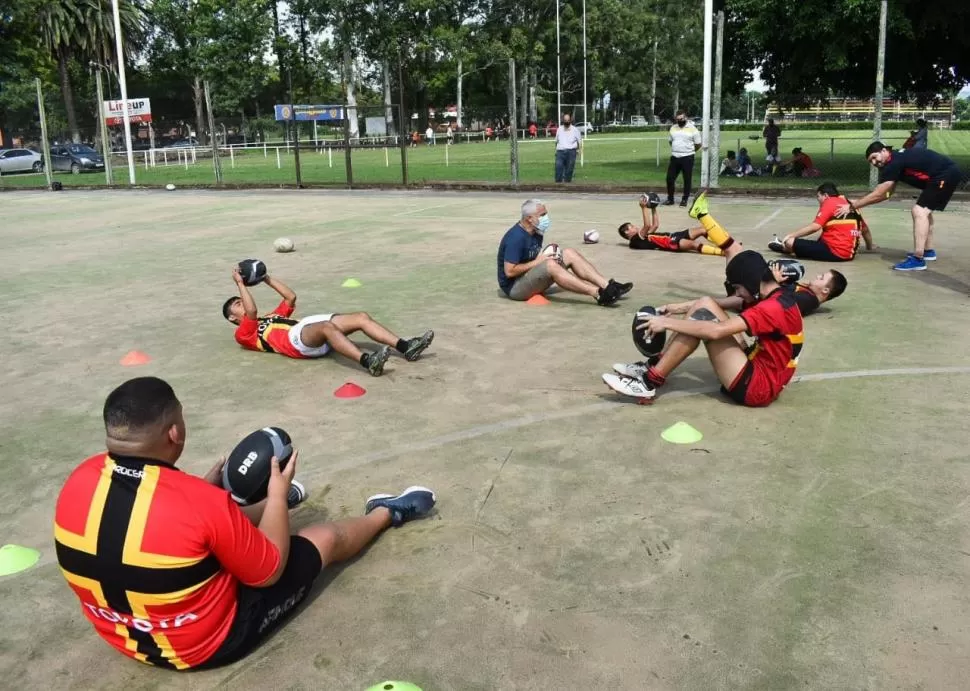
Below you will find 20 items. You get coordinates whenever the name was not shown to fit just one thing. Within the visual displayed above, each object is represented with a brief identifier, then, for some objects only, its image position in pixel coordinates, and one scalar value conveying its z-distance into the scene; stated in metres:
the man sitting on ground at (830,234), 10.61
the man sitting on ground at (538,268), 8.58
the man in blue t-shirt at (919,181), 10.26
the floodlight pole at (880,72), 16.52
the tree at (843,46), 19.02
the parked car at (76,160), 40.53
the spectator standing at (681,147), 17.39
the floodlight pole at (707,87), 19.00
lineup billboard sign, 38.16
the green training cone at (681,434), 5.12
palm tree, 55.03
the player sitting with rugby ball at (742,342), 5.17
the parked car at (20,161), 40.29
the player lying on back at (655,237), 11.51
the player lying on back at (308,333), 6.68
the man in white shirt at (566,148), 21.70
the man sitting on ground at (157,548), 2.75
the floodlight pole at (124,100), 28.08
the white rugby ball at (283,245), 12.52
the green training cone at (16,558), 3.88
